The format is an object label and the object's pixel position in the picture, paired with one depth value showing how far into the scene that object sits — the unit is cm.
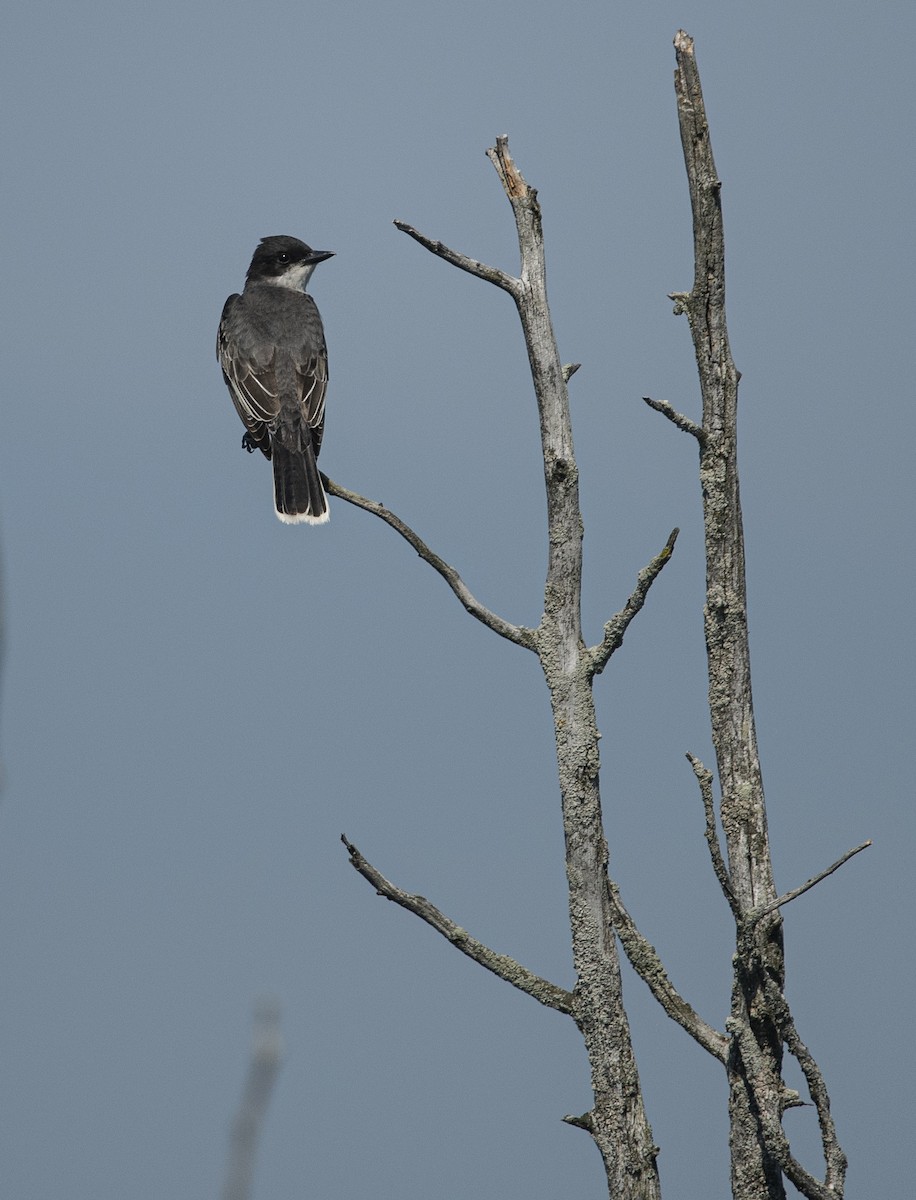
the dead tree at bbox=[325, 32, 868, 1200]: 1017
